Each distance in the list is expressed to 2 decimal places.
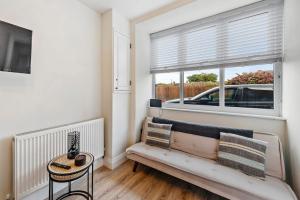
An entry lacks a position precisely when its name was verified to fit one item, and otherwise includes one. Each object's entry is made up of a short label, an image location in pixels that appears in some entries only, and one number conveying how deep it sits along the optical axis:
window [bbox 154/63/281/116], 1.99
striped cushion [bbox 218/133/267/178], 1.53
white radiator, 1.39
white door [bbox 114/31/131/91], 2.36
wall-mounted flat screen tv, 1.28
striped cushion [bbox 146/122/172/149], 2.20
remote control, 1.37
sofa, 1.35
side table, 1.31
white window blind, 1.90
